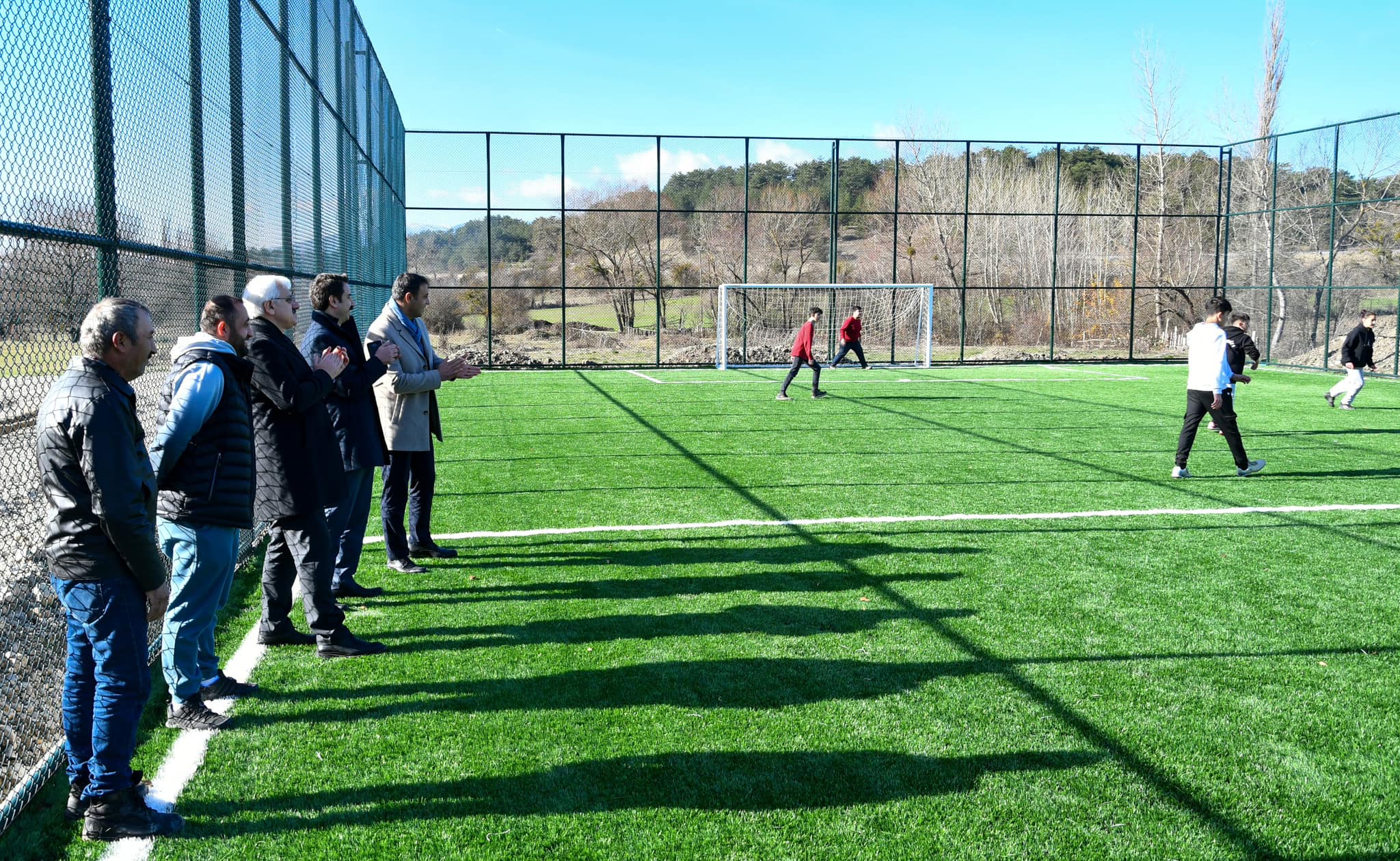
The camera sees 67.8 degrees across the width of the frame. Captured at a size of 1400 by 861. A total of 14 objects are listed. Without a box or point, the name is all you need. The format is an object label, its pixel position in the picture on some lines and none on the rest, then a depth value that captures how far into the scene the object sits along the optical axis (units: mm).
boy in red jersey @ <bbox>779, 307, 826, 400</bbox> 17359
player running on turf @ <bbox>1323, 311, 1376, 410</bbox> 15844
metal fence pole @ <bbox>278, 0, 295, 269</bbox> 9930
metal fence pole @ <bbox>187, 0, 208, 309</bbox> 6492
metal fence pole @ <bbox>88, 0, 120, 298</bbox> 4555
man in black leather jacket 3043
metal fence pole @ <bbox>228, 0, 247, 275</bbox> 7688
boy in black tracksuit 12602
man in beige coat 6309
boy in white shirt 9820
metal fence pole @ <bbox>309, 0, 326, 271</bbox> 12023
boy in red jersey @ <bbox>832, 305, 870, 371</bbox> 20828
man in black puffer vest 3766
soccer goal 29203
